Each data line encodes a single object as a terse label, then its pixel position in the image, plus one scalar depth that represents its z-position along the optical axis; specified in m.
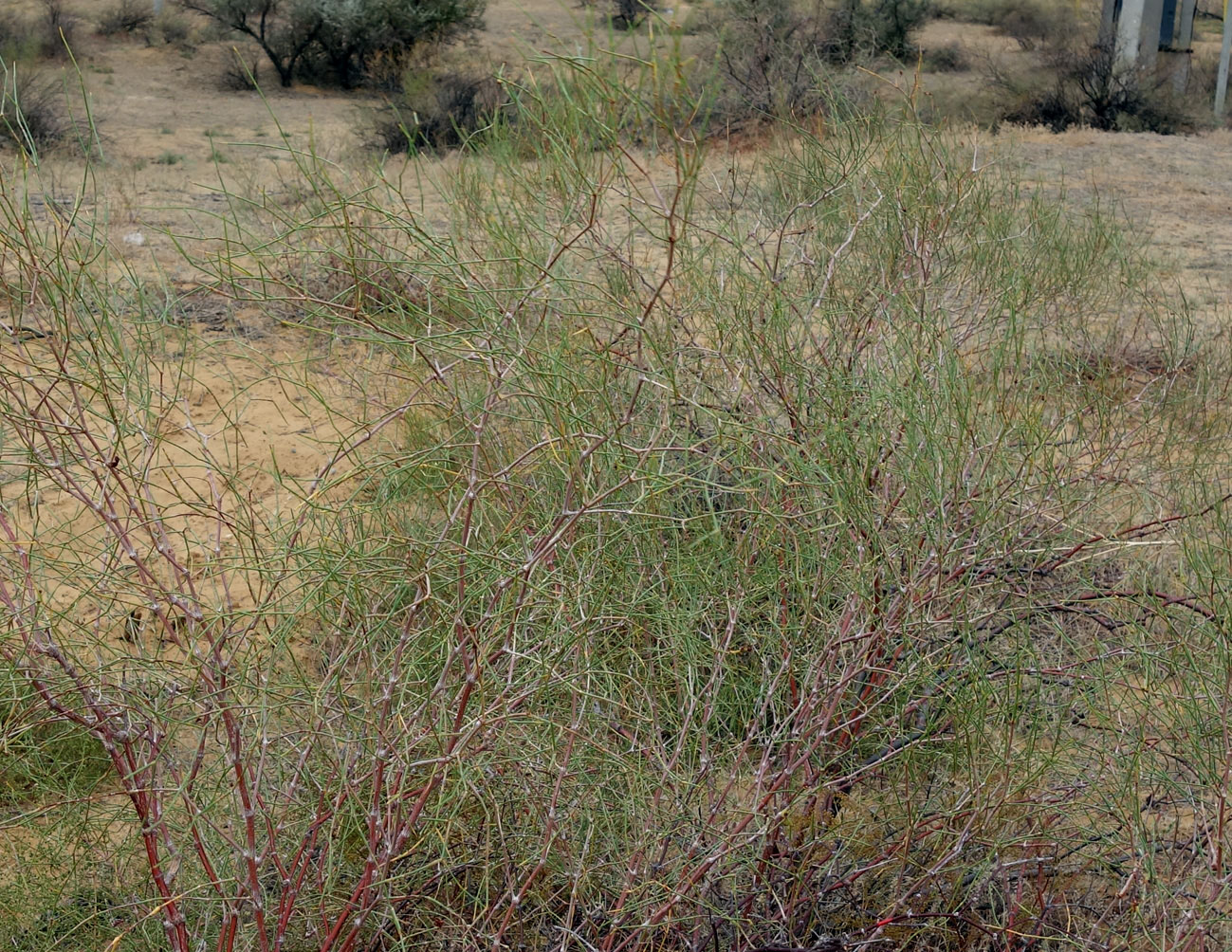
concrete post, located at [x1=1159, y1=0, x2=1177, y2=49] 18.05
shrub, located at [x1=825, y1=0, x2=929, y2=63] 18.33
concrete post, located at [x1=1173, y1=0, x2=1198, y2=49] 18.23
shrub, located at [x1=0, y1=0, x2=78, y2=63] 19.36
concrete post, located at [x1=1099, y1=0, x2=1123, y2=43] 18.08
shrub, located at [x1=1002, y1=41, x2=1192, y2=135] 16.52
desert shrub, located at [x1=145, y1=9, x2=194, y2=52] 22.91
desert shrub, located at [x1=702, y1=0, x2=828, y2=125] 12.49
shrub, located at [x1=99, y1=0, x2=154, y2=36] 23.50
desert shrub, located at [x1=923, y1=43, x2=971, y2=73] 25.84
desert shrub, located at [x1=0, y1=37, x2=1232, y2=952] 2.17
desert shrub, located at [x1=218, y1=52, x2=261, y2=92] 19.62
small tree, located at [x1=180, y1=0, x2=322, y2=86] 20.83
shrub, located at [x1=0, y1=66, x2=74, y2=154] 12.59
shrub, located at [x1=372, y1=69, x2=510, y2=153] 13.88
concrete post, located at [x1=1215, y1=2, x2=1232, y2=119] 17.62
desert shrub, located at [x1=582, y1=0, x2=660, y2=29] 27.09
